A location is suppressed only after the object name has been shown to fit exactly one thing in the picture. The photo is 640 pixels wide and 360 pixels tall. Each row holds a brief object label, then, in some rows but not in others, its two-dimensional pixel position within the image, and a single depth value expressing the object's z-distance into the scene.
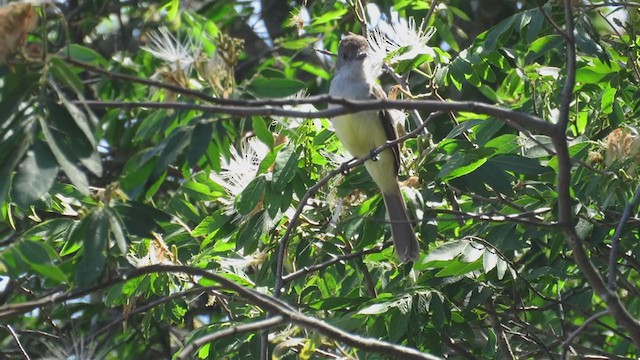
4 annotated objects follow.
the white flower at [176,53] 6.18
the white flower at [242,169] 9.18
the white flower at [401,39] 9.14
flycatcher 8.68
